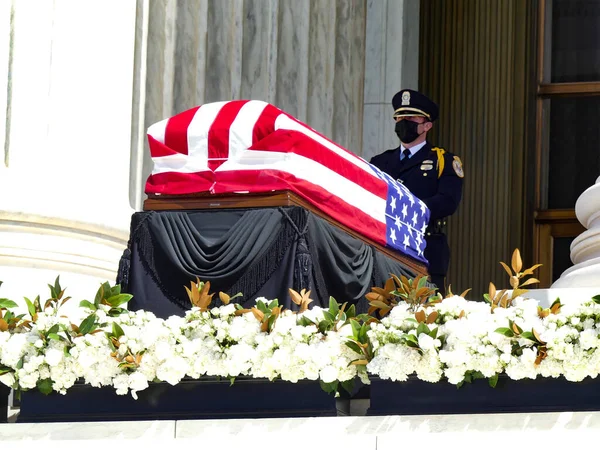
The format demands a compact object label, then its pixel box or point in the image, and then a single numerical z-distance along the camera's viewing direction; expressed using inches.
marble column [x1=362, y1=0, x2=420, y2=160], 928.3
